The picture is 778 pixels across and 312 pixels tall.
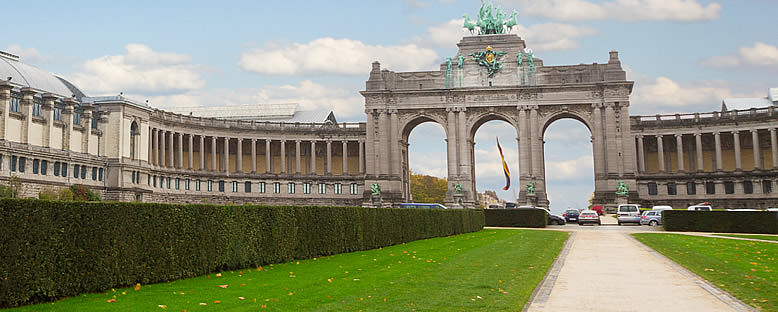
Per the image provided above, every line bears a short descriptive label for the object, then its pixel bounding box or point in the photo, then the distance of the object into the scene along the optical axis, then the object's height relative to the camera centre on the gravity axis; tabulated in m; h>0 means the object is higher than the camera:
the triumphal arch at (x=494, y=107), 98.38 +14.33
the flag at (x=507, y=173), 105.71 +4.94
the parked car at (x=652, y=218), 67.94 -1.50
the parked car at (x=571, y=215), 76.25 -1.17
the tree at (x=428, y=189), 161.15 +4.33
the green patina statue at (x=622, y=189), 95.62 +1.95
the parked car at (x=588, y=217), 70.94 -1.34
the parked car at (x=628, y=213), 69.25 -1.01
